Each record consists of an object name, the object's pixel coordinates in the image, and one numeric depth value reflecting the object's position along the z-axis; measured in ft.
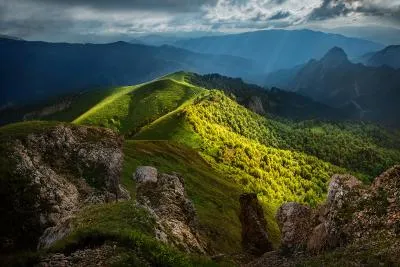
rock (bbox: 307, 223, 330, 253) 126.11
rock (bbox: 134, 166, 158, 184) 182.78
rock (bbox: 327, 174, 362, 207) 135.23
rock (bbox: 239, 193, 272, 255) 209.36
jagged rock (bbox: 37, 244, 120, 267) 80.12
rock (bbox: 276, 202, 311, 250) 146.00
